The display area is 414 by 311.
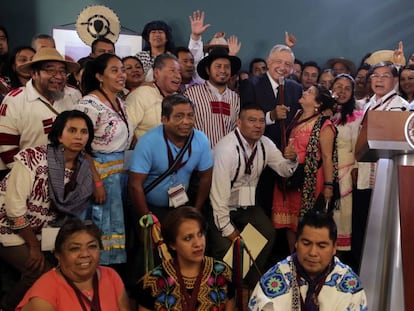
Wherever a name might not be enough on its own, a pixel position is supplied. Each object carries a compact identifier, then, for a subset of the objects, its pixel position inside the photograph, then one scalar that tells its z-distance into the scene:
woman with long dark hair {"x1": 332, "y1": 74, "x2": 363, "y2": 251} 3.74
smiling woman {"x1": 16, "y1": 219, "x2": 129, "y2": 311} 2.15
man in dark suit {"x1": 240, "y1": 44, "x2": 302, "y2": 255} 3.84
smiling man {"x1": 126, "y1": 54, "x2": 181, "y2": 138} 3.46
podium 1.84
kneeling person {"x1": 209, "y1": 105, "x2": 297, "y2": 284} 3.30
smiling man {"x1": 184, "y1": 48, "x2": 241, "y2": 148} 3.70
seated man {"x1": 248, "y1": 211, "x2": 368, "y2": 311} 2.09
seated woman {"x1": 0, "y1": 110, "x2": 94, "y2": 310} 2.59
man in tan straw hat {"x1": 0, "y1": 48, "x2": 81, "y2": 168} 2.97
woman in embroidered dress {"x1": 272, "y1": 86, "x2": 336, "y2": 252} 3.65
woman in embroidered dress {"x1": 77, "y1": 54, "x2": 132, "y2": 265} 2.99
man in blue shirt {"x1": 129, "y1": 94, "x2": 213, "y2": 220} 3.03
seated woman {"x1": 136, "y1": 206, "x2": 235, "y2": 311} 2.22
